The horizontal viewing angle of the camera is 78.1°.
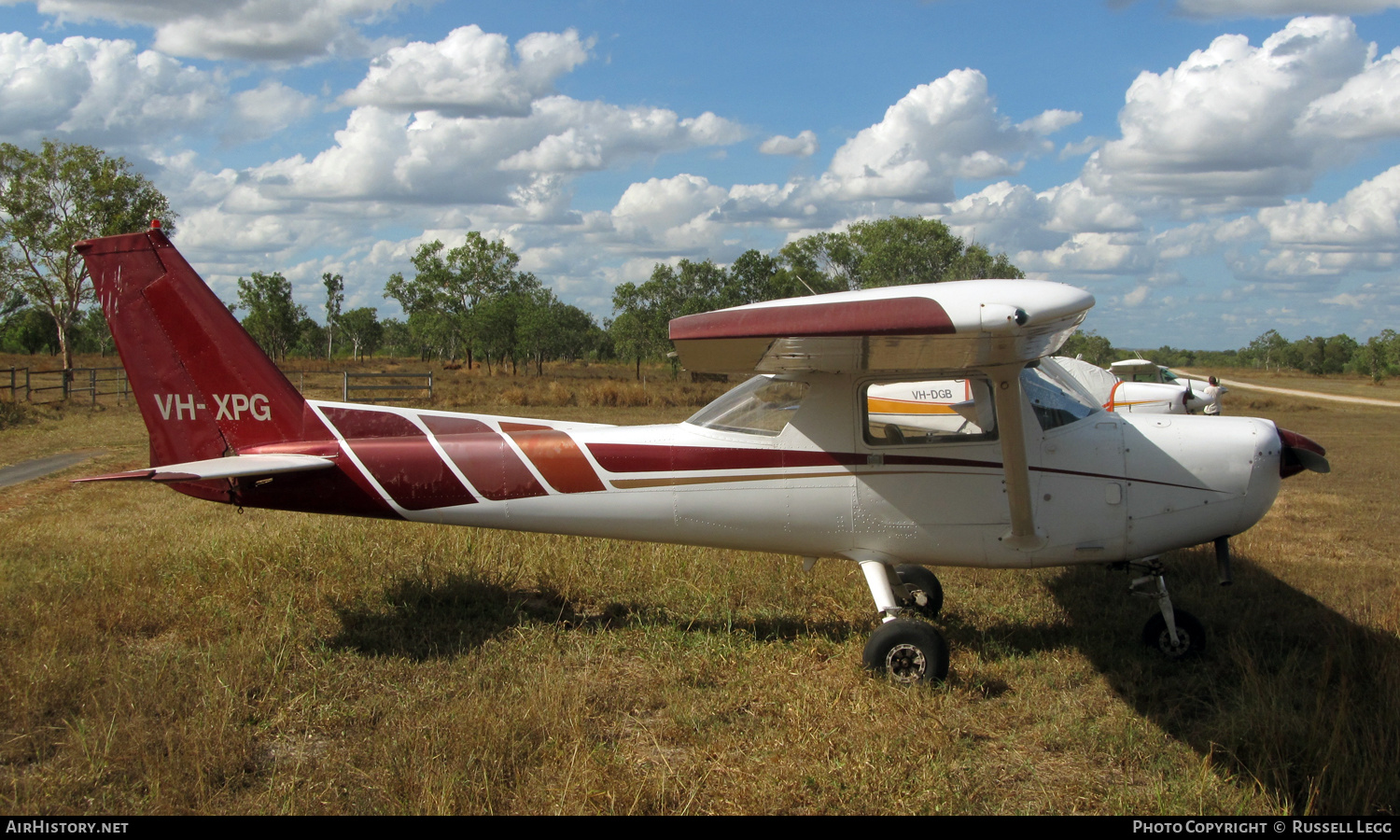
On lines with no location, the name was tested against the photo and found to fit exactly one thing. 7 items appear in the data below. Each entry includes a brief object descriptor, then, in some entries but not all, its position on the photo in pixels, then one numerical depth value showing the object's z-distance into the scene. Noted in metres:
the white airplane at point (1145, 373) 20.36
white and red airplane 5.34
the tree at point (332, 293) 92.88
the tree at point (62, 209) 32.12
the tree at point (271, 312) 71.06
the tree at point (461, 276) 73.06
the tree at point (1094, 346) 45.47
